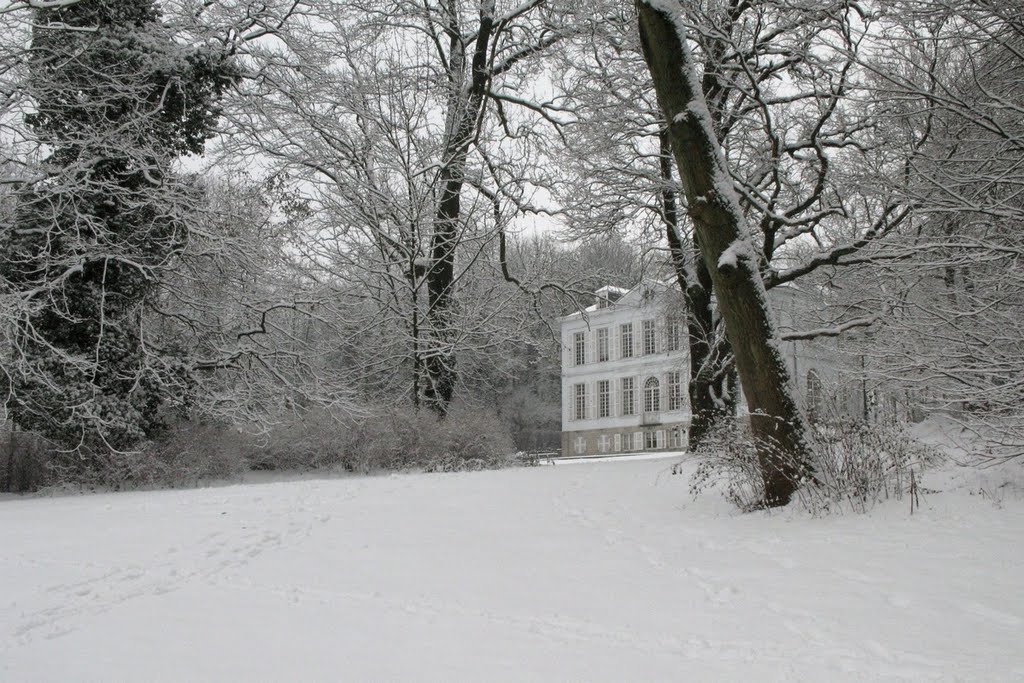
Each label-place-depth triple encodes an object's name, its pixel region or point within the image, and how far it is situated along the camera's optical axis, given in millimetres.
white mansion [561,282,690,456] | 42812
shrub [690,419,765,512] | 7469
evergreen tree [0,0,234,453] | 11789
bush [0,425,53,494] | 12852
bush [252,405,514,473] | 14422
